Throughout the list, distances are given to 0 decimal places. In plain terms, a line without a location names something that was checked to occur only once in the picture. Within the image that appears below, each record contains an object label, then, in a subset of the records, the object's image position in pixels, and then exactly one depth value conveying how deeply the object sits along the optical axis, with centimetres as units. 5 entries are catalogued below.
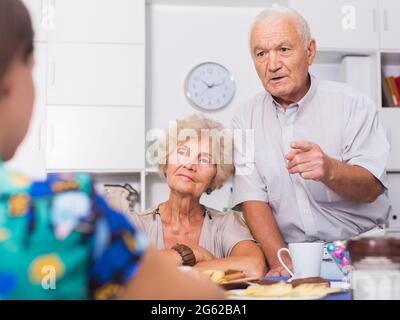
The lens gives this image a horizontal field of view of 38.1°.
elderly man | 175
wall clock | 364
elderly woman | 164
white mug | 113
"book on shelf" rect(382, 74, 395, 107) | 352
